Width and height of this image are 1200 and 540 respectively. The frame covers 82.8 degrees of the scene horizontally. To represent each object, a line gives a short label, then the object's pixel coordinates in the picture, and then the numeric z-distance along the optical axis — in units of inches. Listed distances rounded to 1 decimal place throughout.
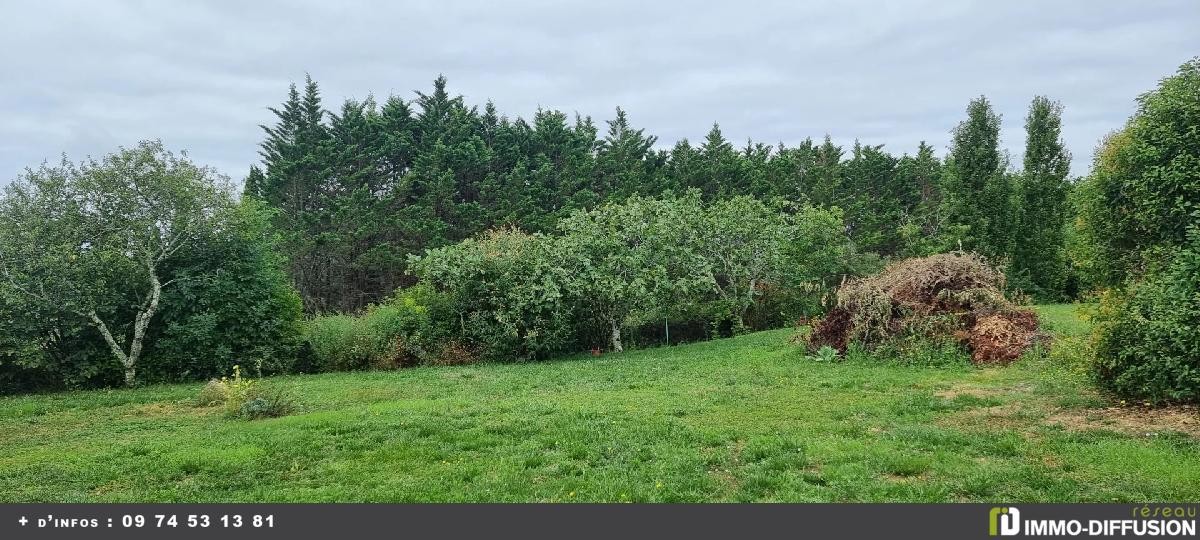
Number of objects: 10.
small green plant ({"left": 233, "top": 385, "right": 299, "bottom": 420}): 415.8
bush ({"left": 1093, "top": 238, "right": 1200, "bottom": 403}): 290.4
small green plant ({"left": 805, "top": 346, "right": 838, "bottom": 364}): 566.1
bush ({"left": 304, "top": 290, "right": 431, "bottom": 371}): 731.4
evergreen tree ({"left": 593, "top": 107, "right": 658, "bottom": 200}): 1704.0
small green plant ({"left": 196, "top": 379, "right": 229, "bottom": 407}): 494.3
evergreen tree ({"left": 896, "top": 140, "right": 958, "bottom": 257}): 1392.7
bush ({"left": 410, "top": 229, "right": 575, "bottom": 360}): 727.1
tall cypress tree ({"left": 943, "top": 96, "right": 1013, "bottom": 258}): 1140.5
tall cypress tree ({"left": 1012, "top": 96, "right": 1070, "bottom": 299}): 1157.1
